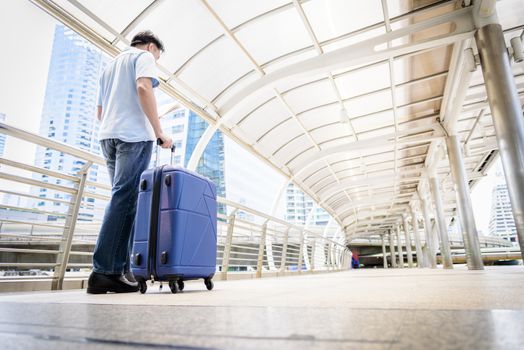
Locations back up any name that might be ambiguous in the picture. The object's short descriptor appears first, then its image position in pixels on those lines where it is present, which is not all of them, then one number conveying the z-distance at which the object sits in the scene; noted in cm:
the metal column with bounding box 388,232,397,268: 3538
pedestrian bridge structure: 68
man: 221
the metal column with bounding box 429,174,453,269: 1019
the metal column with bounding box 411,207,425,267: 1986
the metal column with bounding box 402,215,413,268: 2376
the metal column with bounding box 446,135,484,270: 710
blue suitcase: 214
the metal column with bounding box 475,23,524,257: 428
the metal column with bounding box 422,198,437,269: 1505
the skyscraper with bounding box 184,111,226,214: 3556
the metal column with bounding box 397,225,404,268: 2988
